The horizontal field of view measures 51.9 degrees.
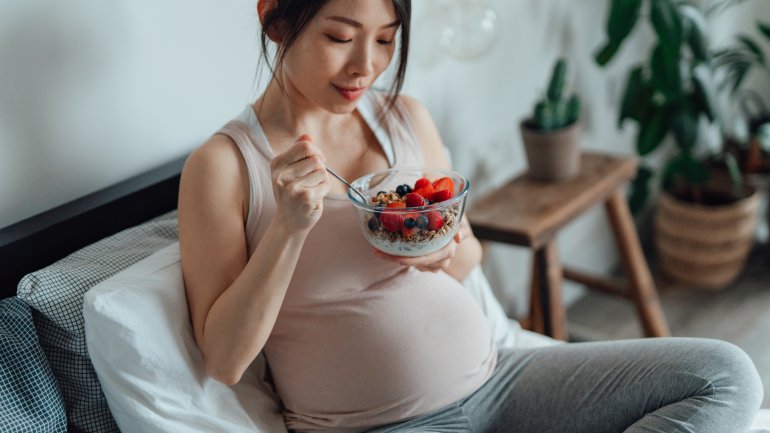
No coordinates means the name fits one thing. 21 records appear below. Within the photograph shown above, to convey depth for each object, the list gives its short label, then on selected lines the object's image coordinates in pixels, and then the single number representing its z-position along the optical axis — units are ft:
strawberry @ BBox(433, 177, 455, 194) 3.79
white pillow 3.64
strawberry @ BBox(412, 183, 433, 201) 3.77
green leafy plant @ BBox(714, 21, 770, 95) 8.36
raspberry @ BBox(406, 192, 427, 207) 3.67
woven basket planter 8.21
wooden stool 6.22
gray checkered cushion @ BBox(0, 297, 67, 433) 3.48
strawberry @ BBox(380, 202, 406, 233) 3.64
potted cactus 6.64
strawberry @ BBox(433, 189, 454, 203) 3.74
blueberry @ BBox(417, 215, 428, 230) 3.66
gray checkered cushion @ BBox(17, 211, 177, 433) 3.71
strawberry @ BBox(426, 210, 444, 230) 3.66
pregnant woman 3.70
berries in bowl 3.66
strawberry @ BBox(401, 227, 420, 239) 3.68
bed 3.59
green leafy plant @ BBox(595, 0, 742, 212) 7.35
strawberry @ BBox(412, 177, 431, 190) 3.82
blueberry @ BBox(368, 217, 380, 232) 3.71
